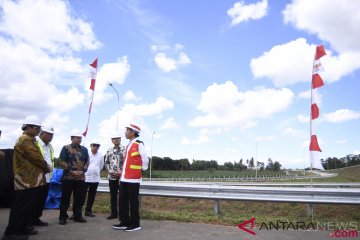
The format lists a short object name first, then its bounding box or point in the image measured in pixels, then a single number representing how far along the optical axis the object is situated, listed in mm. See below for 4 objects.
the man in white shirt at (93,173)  8013
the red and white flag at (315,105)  8445
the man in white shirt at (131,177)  6485
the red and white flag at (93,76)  12328
